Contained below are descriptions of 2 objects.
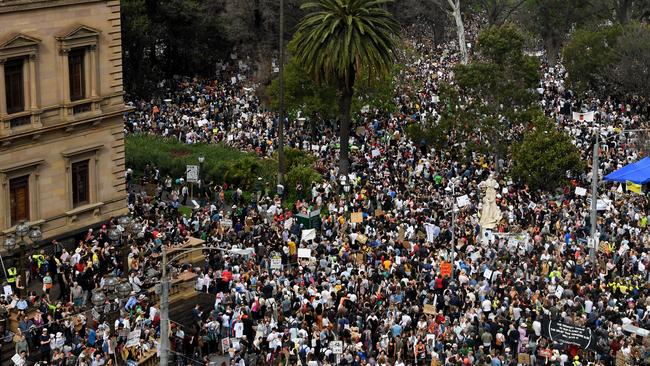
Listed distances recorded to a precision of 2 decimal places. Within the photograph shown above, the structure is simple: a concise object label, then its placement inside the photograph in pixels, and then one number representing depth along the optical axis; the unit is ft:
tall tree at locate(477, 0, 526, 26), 308.03
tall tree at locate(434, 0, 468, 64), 274.98
